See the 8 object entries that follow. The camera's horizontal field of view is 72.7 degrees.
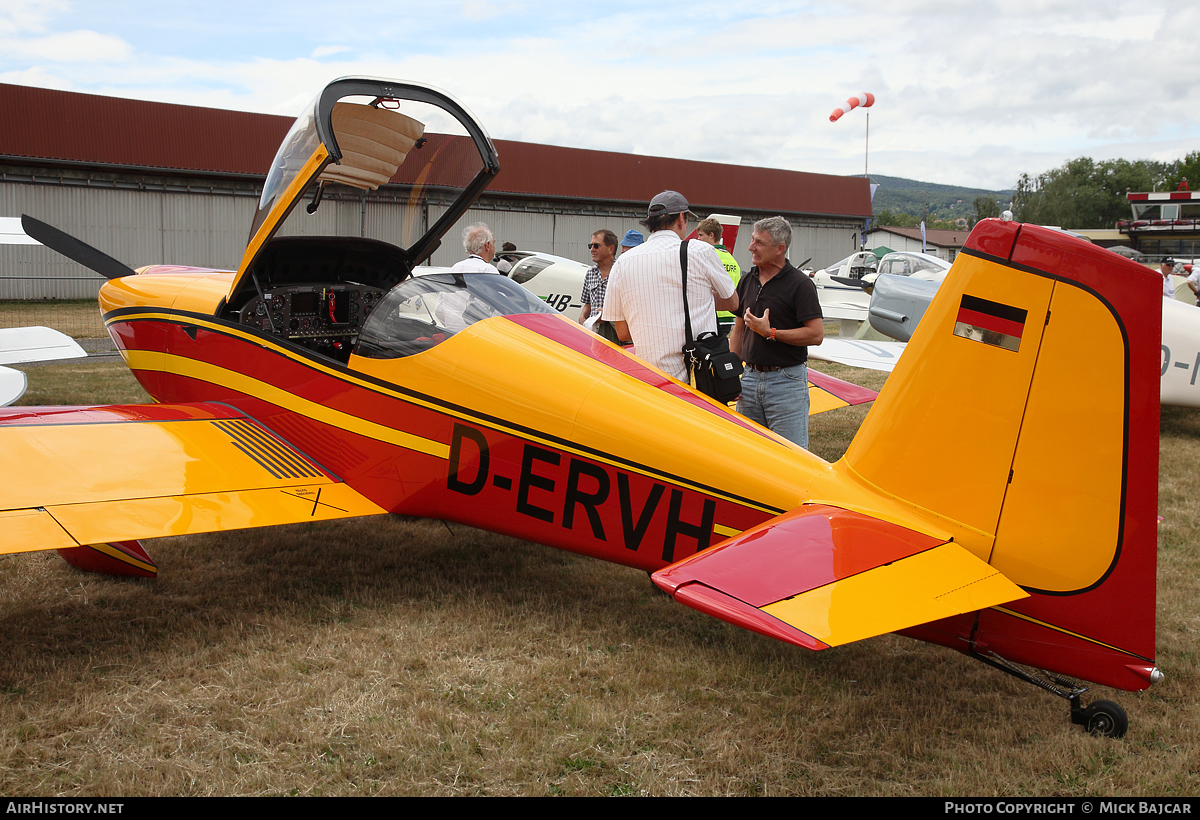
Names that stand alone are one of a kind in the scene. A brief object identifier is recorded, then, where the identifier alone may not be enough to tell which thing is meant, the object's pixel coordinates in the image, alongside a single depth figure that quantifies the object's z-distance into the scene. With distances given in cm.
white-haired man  707
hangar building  2170
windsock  3978
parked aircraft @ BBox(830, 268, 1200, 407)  841
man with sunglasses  639
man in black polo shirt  442
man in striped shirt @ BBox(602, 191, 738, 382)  428
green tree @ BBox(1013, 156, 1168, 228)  8050
